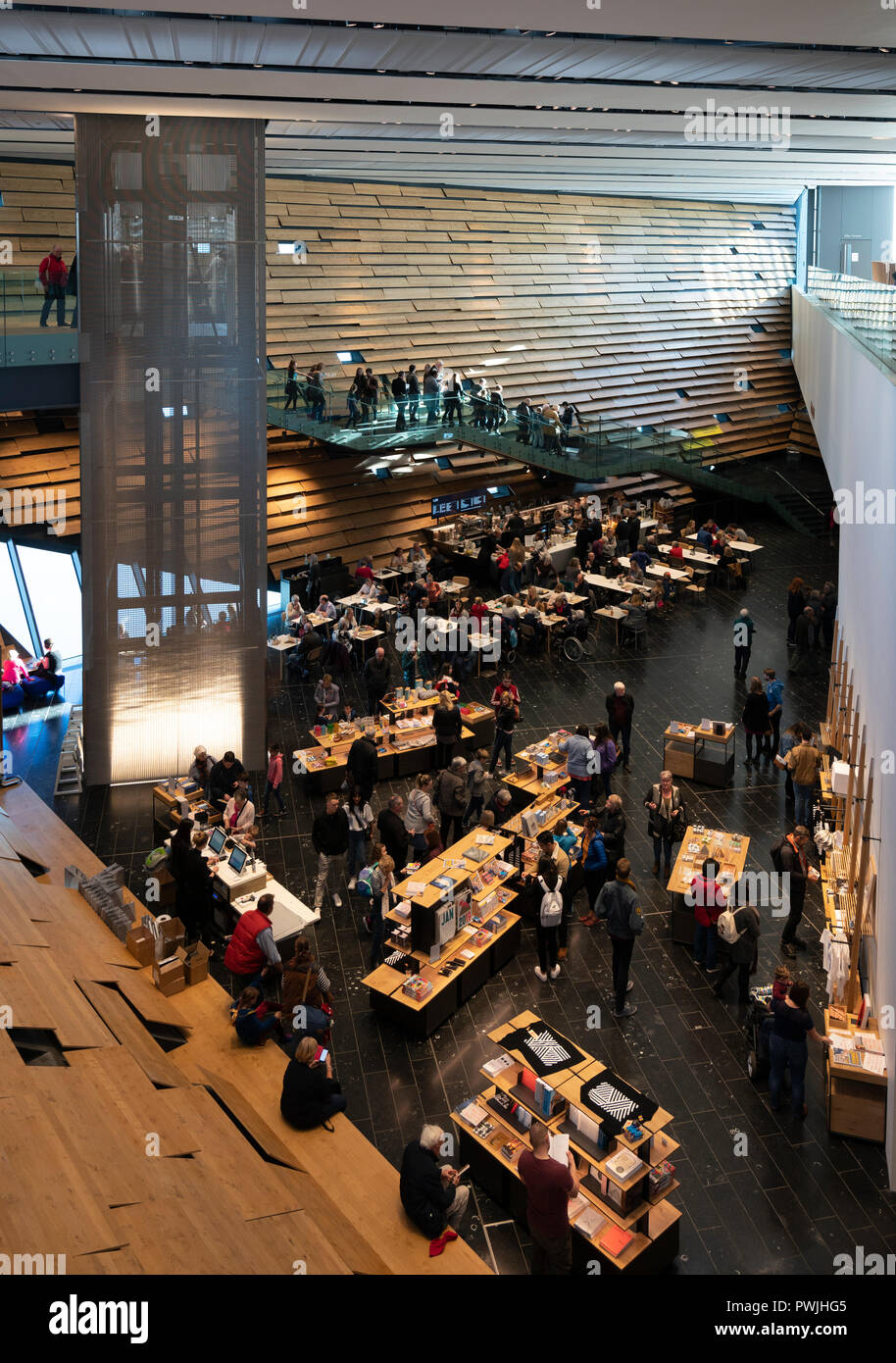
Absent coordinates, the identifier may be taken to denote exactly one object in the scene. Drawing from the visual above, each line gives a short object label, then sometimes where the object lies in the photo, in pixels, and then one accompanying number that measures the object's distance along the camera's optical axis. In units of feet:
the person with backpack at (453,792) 37.73
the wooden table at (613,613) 58.70
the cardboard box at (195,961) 30.45
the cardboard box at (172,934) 30.35
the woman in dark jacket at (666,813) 36.60
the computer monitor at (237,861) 33.83
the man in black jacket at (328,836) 34.94
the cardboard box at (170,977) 30.01
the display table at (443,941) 29.89
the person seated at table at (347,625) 54.24
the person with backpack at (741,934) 29.78
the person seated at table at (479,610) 56.44
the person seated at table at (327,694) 46.68
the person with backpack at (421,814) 35.65
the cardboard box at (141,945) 30.91
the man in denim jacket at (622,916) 29.55
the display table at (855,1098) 25.84
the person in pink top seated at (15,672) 50.55
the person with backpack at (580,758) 39.88
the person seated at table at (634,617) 58.23
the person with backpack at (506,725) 42.83
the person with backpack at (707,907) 31.32
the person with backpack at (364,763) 39.24
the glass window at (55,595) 56.34
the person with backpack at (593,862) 34.01
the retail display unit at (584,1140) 22.04
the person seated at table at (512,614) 56.44
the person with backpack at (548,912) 31.22
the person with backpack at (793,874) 32.96
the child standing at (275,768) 40.24
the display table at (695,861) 33.30
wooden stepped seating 18.92
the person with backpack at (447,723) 43.23
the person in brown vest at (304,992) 27.04
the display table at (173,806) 38.11
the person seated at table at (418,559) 64.49
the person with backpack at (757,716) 43.60
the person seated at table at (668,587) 66.61
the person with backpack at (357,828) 35.73
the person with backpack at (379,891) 31.89
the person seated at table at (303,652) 52.54
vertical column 41.91
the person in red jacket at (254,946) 29.30
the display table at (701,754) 43.24
